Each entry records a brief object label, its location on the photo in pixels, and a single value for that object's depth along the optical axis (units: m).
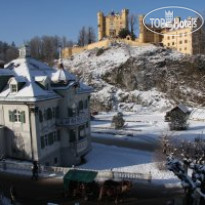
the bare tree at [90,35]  139.25
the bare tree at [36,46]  139.75
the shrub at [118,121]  59.59
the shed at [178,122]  56.03
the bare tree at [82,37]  139.75
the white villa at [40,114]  34.75
